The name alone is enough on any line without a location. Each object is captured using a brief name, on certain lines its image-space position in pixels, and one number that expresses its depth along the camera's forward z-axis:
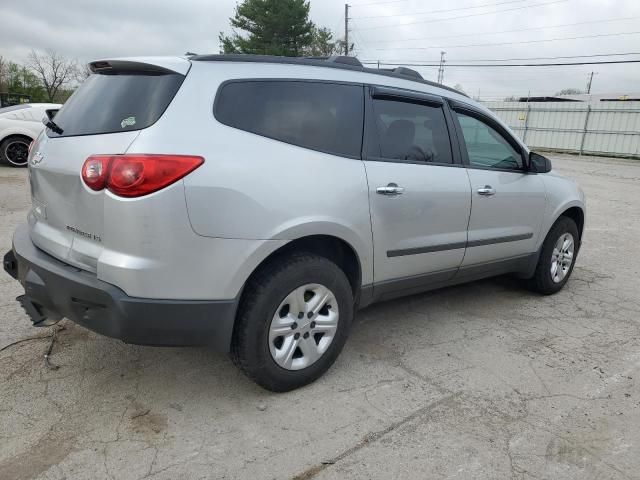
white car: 11.38
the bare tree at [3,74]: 45.73
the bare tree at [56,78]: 50.78
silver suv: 2.45
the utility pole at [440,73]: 51.34
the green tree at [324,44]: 43.69
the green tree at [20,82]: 45.81
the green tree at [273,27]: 34.12
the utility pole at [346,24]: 44.66
